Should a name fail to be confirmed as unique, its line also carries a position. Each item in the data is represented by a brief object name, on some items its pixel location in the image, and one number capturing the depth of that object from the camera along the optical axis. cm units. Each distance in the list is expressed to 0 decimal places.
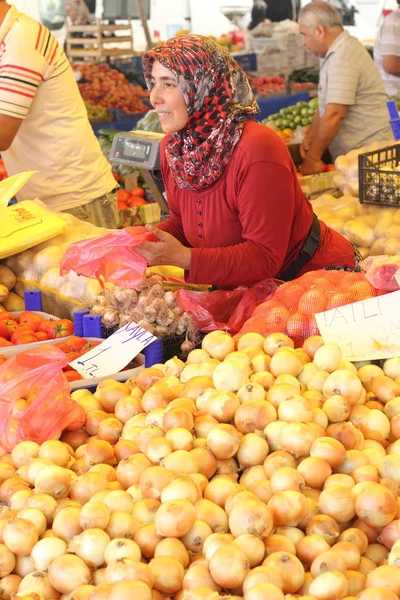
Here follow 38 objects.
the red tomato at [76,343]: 245
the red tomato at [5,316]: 273
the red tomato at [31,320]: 266
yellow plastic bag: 296
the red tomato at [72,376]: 215
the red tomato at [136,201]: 483
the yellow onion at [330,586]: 116
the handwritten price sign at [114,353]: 220
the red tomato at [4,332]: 266
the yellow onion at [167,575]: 120
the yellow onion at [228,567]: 118
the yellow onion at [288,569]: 119
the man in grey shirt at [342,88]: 494
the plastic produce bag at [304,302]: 209
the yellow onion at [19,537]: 132
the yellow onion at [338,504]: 133
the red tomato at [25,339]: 252
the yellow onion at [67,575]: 123
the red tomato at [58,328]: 263
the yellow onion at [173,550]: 124
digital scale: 329
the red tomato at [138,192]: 499
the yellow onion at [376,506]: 130
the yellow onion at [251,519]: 127
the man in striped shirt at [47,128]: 324
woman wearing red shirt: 242
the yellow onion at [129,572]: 116
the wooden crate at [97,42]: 812
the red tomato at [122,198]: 487
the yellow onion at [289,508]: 131
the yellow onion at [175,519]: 126
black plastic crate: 362
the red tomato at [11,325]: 268
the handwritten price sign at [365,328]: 185
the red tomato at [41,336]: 258
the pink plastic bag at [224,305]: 245
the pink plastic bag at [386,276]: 207
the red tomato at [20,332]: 257
